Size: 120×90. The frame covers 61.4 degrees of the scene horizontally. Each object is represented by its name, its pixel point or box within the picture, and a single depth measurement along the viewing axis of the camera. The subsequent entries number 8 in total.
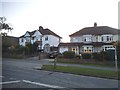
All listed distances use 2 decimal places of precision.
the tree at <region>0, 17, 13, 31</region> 27.71
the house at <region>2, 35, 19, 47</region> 25.83
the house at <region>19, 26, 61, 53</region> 30.54
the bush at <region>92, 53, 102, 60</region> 16.14
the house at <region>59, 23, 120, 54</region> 25.65
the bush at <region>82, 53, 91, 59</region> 17.00
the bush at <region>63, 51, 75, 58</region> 18.24
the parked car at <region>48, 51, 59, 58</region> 22.53
